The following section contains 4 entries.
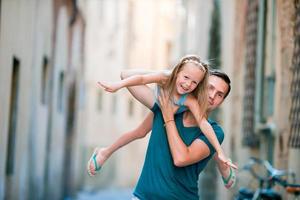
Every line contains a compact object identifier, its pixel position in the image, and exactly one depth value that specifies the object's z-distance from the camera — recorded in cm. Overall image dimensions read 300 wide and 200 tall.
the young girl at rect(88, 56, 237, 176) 536
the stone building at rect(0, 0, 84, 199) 1305
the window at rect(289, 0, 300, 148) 1067
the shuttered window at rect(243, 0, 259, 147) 1526
